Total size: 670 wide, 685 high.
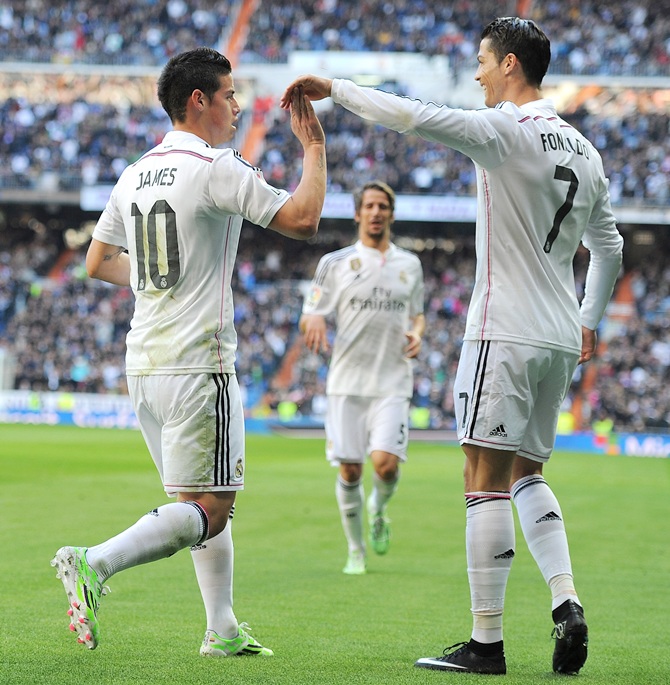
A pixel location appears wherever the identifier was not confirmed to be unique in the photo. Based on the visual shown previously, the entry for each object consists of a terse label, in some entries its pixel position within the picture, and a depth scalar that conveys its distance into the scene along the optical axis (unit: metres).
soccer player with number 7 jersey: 8.59
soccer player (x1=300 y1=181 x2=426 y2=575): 16.47
